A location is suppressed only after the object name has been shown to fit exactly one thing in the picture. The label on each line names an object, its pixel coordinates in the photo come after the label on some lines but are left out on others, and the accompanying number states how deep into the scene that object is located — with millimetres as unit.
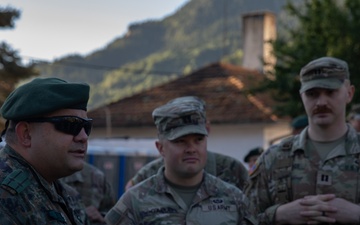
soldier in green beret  3266
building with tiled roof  25219
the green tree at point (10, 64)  24812
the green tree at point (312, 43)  17016
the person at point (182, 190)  4754
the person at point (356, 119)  7654
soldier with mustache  4914
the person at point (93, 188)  7023
